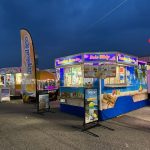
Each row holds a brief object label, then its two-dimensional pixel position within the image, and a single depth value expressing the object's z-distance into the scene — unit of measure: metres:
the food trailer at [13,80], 14.46
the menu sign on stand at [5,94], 12.62
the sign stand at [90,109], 5.23
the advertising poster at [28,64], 9.03
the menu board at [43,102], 7.73
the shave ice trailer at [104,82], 6.39
